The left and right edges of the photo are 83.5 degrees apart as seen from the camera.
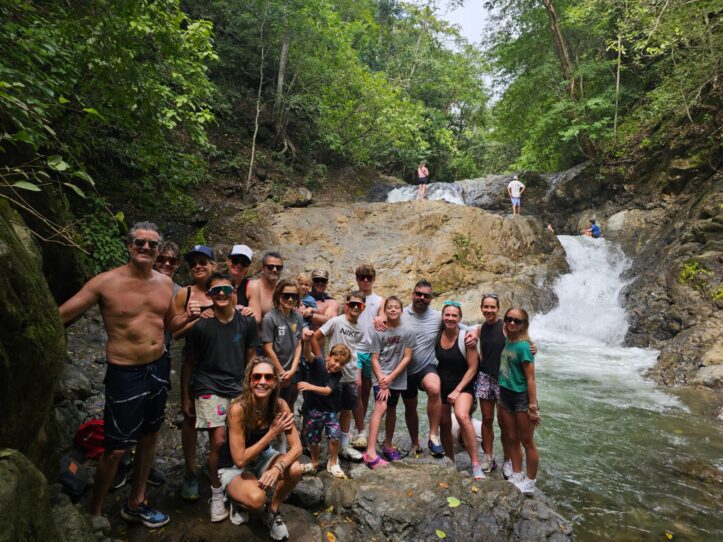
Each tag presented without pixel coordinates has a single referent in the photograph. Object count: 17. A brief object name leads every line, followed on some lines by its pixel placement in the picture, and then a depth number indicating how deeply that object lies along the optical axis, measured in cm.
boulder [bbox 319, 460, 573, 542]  346
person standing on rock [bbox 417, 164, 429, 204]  1633
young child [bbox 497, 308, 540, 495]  397
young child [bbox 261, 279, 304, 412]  387
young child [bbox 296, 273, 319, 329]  451
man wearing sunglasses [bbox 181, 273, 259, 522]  327
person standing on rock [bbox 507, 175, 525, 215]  1614
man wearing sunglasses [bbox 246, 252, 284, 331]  410
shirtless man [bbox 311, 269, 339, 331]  461
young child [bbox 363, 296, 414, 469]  424
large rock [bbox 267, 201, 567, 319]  1259
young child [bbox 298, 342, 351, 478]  396
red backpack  376
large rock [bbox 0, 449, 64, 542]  179
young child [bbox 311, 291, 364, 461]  416
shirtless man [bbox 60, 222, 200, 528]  291
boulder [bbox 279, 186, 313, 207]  1545
